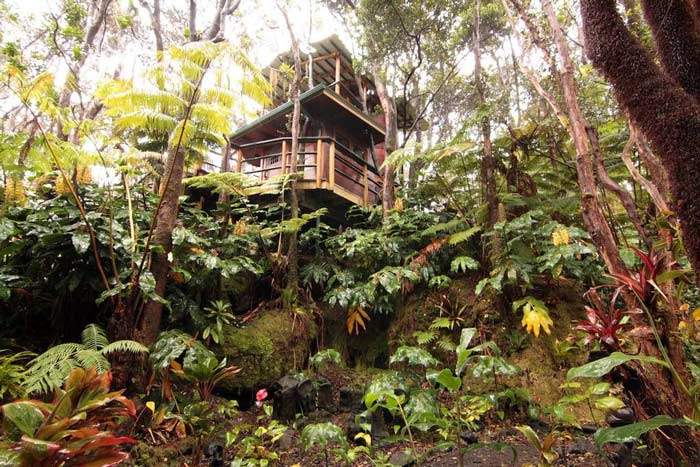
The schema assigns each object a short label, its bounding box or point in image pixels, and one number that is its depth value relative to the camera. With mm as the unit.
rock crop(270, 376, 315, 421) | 3955
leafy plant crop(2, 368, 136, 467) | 1654
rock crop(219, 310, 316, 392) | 4395
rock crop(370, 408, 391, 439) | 3504
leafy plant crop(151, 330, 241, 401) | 3164
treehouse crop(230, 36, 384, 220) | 8055
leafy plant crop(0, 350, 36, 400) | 2459
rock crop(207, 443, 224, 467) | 2863
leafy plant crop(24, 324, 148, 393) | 2393
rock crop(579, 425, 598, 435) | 3110
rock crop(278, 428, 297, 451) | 3284
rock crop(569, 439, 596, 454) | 2729
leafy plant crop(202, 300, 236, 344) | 4227
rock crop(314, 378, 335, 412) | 4168
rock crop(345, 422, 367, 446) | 3314
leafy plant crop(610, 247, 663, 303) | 2047
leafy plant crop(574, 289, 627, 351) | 2270
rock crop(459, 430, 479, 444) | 3087
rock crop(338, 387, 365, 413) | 4141
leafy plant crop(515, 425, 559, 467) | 2239
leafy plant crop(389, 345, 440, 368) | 3592
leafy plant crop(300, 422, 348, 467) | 2455
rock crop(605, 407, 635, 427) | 2219
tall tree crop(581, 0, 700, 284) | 1283
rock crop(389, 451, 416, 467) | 2809
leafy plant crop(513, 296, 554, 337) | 4008
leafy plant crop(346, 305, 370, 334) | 5477
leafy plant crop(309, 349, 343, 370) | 4098
